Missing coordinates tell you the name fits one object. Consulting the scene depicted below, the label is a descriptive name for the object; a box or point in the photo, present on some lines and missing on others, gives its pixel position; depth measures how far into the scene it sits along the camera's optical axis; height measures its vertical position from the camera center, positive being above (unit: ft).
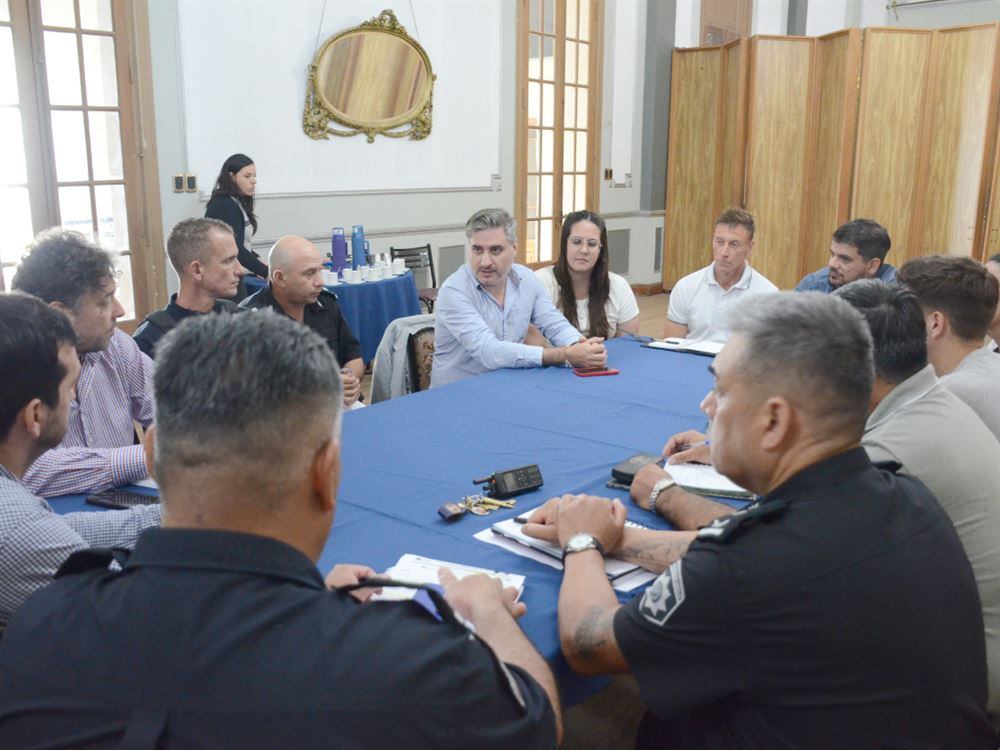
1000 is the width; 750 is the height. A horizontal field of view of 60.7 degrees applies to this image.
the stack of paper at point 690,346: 11.58 -2.28
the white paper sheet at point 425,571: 4.86 -2.24
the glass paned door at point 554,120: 25.38 +1.71
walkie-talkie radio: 6.28 -2.22
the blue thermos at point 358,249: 17.84 -1.50
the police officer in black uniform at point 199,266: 9.84 -1.03
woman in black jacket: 17.07 -0.56
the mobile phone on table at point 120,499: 6.12 -2.31
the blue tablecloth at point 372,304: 16.56 -2.51
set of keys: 5.82 -2.27
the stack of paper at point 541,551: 5.01 -2.28
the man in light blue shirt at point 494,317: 10.65 -1.87
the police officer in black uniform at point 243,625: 2.55 -1.39
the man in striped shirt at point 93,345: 6.59 -1.49
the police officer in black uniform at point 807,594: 3.55 -1.72
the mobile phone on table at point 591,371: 10.31 -2.31
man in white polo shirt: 13.04 -1.65
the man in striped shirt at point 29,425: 4.09 -1.30
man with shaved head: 10.34 -1.51
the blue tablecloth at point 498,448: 5.30 -2.32
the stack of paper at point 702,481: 6.33 -2.26
